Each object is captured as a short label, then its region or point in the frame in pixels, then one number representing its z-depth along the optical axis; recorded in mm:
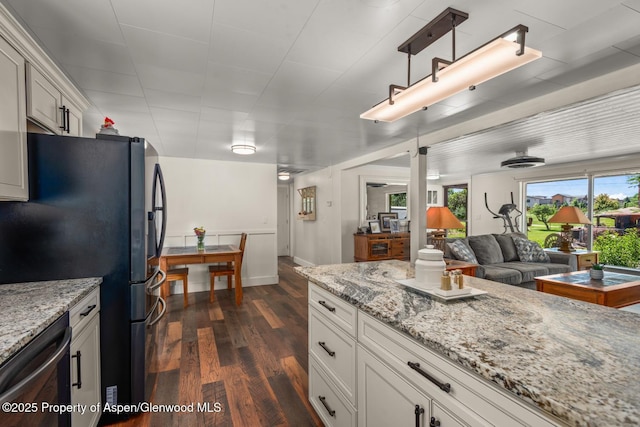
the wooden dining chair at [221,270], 4391
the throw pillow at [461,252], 4289
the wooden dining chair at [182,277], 4142
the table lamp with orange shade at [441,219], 3570
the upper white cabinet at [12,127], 1448
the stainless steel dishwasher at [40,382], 925
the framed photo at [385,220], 6344
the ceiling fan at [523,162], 4320
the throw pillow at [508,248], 4969
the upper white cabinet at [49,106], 1678
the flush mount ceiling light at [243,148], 3995
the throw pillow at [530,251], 4895
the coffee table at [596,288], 2937
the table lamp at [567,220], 4609
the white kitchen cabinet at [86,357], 1479
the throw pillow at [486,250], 4652
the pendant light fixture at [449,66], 1129
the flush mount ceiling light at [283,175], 6722
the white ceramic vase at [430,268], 1574
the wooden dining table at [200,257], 4012
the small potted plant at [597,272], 3234
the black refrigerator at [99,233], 1729
